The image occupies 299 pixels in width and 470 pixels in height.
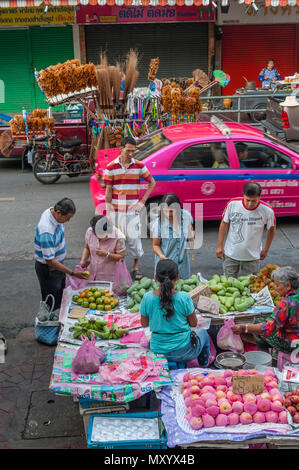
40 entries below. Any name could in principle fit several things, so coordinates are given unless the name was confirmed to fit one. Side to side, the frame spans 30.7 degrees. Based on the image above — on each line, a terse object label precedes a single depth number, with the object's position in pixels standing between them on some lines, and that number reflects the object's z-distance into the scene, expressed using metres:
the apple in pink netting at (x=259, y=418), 3.79
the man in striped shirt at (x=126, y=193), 7.11
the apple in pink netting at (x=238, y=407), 3.86
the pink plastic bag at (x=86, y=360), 4.23
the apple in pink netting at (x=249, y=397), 3.93
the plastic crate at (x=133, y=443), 3.78
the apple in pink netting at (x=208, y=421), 3.76
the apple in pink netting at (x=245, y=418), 3.80
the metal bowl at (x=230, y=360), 4.70
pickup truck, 13.99
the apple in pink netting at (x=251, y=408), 3.84
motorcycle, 12.69
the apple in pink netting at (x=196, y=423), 3.76
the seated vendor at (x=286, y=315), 4.48
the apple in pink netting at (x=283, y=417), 3.80
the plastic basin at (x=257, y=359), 4.81
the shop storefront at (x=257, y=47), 21.03
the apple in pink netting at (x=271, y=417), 3.81
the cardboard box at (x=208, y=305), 5.12
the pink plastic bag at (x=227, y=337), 5.07
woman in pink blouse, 6.09
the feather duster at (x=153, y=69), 12.00
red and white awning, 16.23
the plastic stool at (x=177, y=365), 4.61
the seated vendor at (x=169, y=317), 4.41
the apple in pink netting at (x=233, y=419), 3.79
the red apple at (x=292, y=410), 3.86
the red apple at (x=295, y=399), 3.93
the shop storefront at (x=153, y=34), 19.89
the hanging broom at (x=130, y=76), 11.41
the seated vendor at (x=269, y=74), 18.89
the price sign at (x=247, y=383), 4.00
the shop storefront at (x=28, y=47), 19.94
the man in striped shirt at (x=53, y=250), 5.54
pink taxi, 8.72
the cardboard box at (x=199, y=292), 5.27
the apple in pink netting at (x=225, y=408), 3.86
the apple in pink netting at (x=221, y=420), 3.78
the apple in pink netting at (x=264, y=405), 3.85
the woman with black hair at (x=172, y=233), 5.91
